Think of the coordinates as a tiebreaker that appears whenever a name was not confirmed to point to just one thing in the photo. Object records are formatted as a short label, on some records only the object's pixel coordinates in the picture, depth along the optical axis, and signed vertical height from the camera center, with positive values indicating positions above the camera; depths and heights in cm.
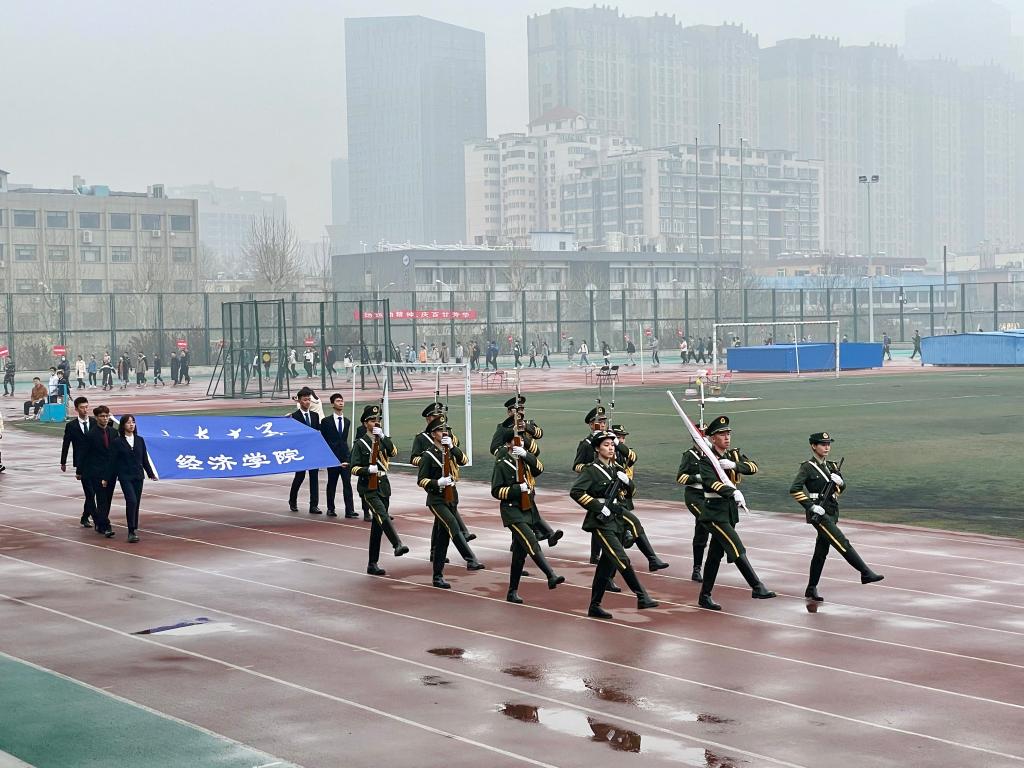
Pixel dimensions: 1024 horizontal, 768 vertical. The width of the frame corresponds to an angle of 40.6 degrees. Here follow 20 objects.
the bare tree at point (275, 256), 11025 +663
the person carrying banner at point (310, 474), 2367 -241
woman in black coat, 2102 -195
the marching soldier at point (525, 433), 1738 -133
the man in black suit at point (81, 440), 2180 -162
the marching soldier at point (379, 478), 1750 -182
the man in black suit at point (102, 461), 2130 -189
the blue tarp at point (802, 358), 7025 -145
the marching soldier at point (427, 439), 1667 -127
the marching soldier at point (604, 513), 1473 -193
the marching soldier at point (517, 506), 1551 -195
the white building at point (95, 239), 13388 +997
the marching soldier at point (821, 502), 1525 -190
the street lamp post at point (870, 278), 8817 +331
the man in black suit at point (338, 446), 2315 -190
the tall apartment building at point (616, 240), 17541 +1185
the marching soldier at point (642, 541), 1739 -263
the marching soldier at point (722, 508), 1503 -194
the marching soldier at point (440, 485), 1647 -179
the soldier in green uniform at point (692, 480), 1541 -166
